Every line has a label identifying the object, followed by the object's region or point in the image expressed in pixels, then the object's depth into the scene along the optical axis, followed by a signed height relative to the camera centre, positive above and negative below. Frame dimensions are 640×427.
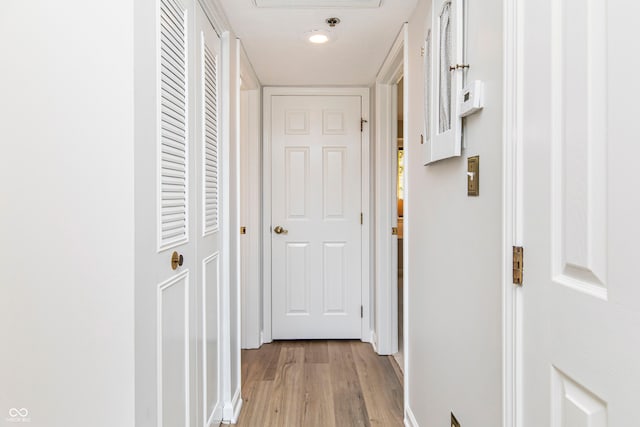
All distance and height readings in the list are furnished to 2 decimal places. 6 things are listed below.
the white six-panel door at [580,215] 0.66 -0.01
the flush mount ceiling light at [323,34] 2.14 +1.01
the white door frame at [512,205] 0.99 +0.02
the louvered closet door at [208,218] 1.68 -0.03
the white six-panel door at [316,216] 3.41 -0.03
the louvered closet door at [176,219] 1.24 -0.02
